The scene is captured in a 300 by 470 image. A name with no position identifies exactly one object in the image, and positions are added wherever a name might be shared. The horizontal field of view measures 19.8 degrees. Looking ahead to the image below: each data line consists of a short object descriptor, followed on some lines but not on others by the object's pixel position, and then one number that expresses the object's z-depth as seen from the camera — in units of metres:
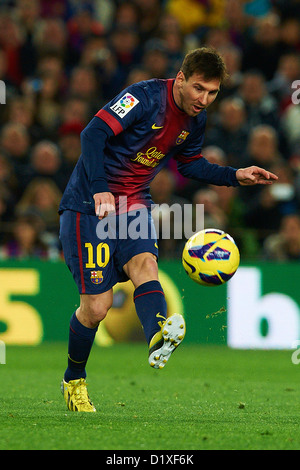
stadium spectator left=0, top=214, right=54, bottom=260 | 10.23
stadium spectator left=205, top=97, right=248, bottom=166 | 11.45
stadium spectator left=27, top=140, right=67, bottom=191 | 10.74
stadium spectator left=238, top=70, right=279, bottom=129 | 11.86
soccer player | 5.18
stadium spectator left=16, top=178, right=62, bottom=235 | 10.34
